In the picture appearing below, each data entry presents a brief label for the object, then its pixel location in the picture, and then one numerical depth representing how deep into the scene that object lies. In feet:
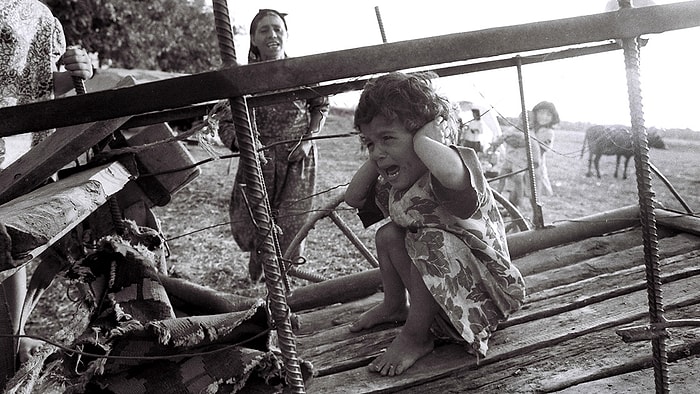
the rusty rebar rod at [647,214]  4.30
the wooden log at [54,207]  3.45
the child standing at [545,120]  20.01
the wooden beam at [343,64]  3.48
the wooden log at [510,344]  5.67
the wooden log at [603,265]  7.89
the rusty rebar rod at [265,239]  3.51
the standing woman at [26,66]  7.34
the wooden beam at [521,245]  8.51
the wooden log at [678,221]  8.96
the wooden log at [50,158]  5.71
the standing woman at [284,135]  11.18
